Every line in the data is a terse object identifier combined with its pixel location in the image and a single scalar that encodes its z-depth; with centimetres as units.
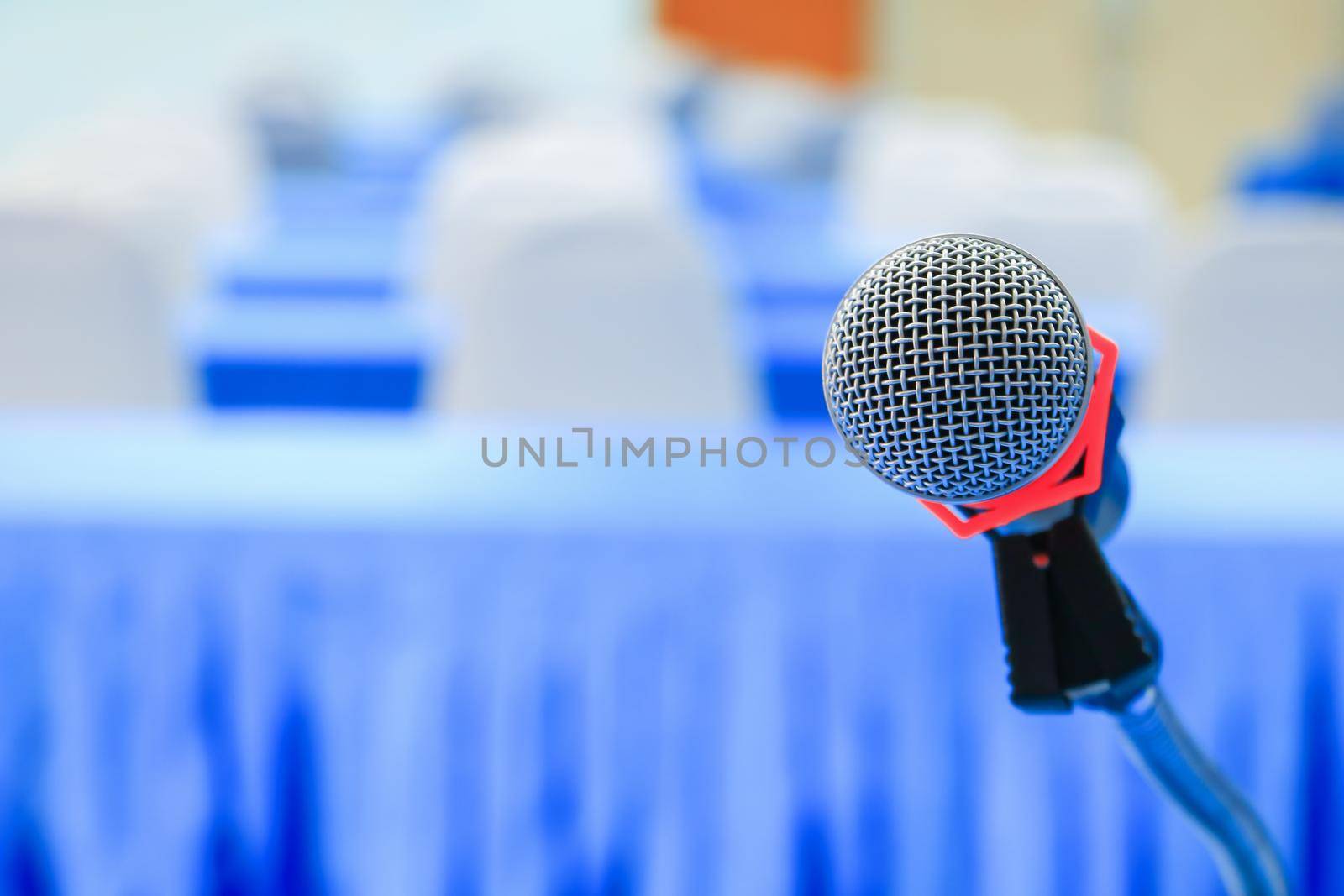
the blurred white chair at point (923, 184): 258
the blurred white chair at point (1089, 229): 207
